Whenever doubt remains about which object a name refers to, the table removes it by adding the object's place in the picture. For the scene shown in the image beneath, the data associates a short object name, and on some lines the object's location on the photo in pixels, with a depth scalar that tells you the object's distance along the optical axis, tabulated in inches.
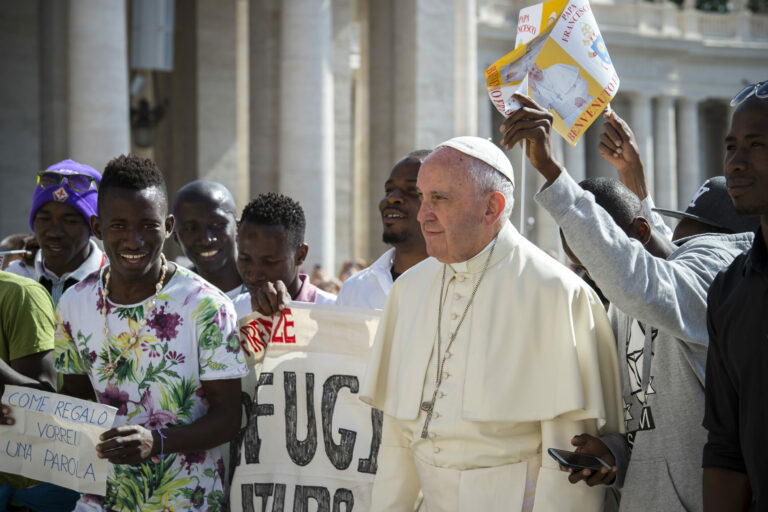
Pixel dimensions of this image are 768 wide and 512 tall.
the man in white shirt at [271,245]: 258.8
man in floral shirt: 191.3
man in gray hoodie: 161.0
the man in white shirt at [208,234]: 295.0
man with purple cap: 258.7
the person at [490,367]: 171.0
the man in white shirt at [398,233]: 266.5
